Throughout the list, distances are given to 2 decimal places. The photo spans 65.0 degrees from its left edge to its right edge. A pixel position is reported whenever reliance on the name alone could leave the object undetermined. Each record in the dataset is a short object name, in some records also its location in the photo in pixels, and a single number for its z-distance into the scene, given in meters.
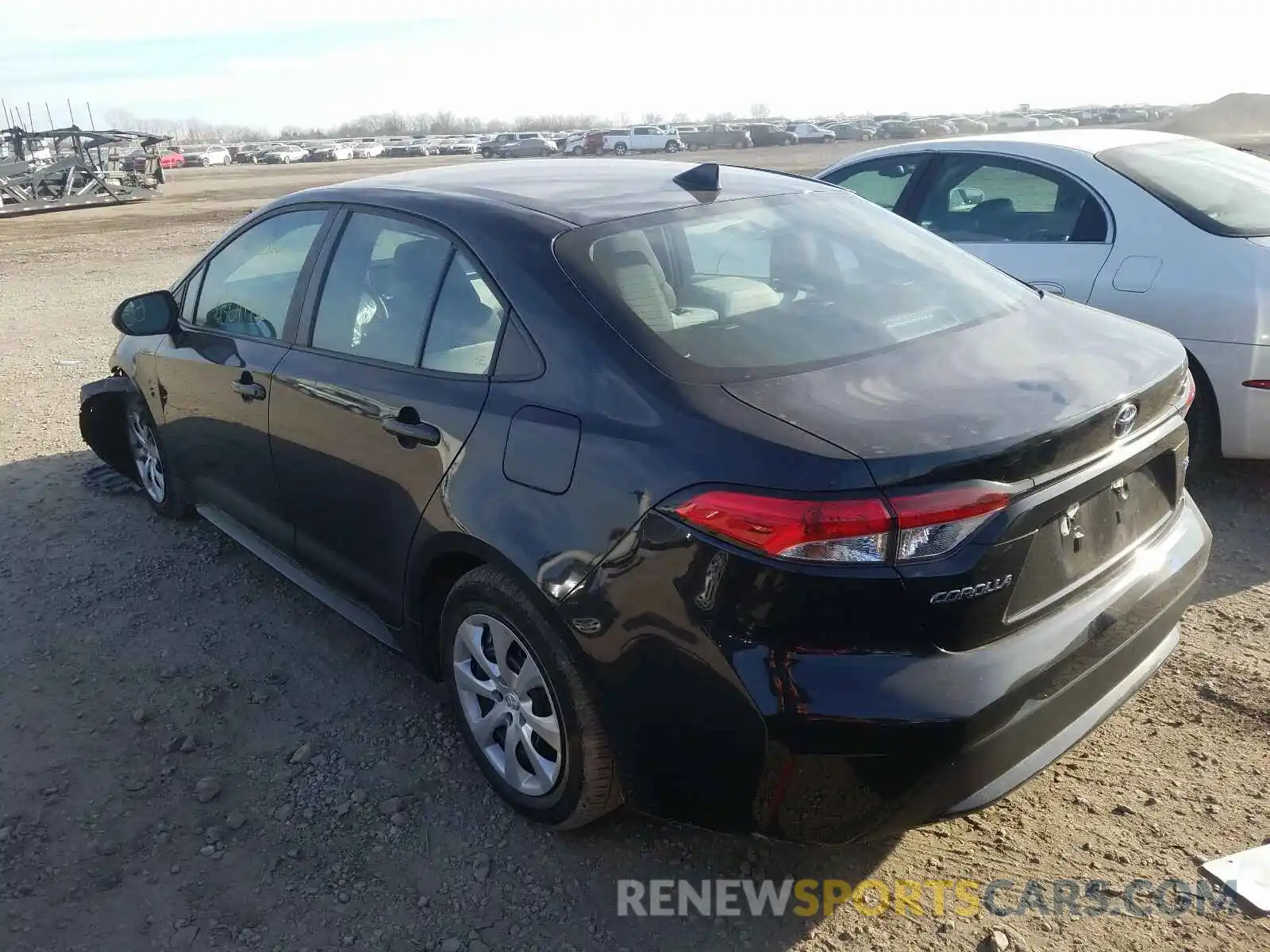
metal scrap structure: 25.53
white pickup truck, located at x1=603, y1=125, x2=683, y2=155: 55.78
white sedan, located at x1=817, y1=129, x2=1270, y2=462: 4.26
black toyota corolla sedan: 2.03
